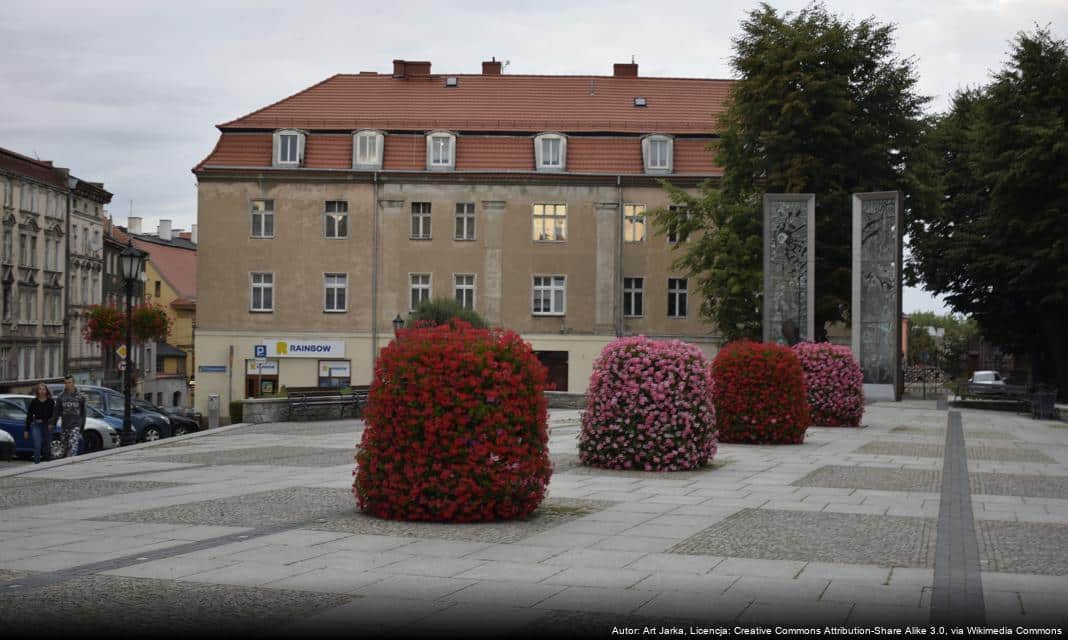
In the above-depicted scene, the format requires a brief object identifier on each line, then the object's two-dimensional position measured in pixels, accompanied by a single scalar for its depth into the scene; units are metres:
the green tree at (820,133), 40.12
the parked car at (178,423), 34.38
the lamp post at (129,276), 25.22
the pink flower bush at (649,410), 15.51
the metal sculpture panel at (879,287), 34.06
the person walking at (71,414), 22.64
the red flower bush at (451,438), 10.40
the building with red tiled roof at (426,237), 51.69
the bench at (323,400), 31.52
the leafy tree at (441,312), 41.81
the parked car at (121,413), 30.97
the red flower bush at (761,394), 21.11
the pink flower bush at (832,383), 27.06
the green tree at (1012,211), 42.75
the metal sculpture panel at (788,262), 34.38
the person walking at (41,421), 22.22
